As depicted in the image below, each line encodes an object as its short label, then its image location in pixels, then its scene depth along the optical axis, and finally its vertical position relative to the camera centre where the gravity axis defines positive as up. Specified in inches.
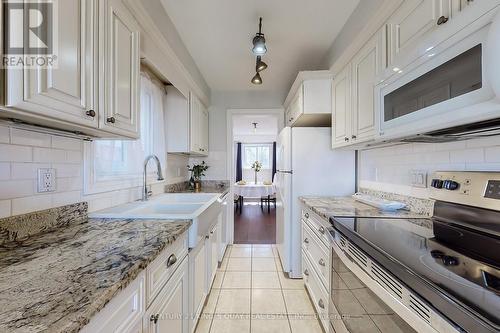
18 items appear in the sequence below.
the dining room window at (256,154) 353.4 +16.9
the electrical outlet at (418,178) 59.2 -3.1
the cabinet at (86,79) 28.4 +13.4
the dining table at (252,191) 233.8 -24.8
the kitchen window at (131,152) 57.6 +4.2
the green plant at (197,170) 136.4 -2.5
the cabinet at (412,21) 41.2 +27.9
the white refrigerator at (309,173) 99.3 -3.0
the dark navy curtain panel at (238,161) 349.4 +7.1
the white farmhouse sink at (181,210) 55.0 -12.8
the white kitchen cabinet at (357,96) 62.2 +21.8
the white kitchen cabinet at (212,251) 81.6 -32.3
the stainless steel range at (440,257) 23.0 -12.8
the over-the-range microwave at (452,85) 27.5 +11.9
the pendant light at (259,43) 80.6 +41.8
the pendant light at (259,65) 88.9 +37.8
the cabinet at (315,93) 94.0 +28.9
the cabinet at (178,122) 107.1 +19.8
